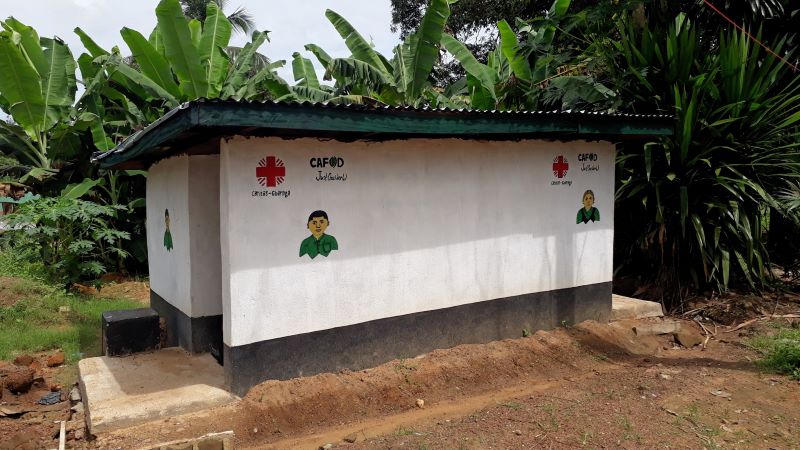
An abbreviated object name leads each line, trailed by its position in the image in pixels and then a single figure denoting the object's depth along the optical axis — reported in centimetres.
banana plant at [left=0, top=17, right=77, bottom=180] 923
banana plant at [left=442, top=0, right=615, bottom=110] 966
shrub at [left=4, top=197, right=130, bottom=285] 920
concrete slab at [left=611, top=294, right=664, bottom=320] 707
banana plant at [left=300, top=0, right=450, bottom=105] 898
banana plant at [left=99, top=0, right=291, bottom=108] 893
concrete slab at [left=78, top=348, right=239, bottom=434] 419
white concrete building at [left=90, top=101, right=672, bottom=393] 447
